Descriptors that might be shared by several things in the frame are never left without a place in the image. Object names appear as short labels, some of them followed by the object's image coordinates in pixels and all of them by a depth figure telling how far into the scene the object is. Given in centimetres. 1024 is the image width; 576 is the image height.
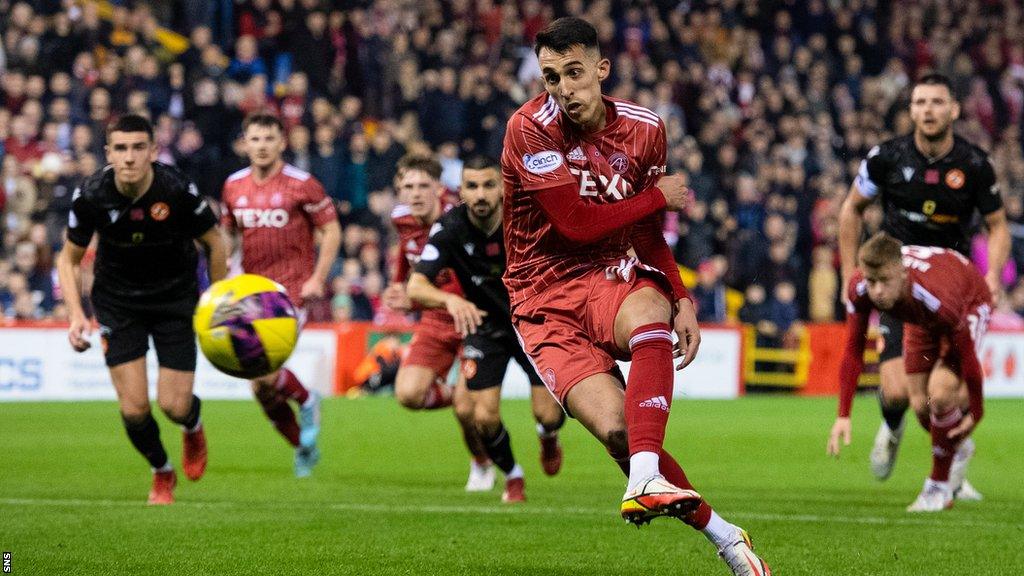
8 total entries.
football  1619
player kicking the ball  1163
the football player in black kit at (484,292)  1887
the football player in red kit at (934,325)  1741
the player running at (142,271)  1816
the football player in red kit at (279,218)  2320
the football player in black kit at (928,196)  1948
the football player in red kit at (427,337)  2147
